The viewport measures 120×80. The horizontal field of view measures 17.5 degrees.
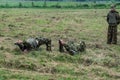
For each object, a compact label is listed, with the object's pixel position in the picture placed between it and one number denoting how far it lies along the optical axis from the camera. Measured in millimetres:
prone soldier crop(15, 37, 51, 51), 14791
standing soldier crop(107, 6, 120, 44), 18486
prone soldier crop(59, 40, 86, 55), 14969
